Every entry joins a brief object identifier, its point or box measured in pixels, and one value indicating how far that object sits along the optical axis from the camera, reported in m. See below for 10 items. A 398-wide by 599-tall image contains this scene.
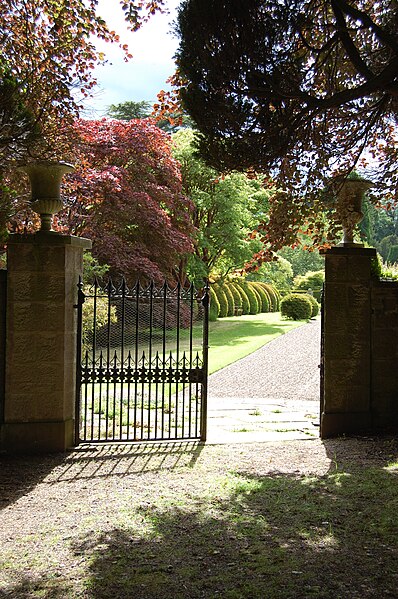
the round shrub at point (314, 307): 26.86
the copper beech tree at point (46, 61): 4.99
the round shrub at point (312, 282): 31.80
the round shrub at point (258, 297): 30.45
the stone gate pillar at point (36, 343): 5.46
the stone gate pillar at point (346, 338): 6.16
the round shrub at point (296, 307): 25.73
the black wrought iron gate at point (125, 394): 5.76
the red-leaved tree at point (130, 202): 14.41
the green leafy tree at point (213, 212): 21.72
